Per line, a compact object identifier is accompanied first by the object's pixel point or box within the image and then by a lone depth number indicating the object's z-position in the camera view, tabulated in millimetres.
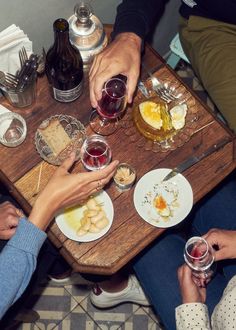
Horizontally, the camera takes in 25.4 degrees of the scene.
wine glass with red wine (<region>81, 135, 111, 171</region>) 1635
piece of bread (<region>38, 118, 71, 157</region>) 1680
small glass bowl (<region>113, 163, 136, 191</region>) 1638
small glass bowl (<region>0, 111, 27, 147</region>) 1693
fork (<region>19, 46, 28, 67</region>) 1748
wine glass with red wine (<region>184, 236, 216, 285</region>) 1696
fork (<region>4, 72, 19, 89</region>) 1688
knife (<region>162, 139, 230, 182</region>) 1684
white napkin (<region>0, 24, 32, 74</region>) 1759
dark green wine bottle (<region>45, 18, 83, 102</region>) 1609
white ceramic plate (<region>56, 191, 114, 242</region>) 1593
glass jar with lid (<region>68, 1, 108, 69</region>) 1681
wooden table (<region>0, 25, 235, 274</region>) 1595
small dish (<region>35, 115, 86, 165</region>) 1667
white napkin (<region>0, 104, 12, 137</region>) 1699
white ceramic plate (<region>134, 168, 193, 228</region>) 1637
